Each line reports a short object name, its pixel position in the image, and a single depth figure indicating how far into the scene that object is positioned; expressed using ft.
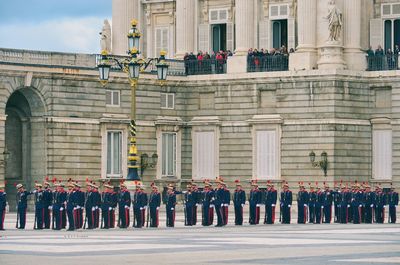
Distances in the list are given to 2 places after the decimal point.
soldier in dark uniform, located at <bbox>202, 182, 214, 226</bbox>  194.49
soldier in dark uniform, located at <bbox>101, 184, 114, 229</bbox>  186.09
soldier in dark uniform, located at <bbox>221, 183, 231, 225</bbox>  194.80
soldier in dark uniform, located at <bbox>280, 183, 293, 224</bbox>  204.13
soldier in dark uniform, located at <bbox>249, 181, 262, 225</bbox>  201.57
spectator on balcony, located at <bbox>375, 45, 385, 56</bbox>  260.62
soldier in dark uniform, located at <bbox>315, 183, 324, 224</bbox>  208.08
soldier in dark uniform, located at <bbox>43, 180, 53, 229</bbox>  183.93
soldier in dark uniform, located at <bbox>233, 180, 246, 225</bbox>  199.00
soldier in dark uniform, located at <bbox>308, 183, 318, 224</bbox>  207.92
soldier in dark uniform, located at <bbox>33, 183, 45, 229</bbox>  183.52
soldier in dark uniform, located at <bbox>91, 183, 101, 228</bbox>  184.72
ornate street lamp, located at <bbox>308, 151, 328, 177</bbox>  253.44
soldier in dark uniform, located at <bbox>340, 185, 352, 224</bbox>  209.77
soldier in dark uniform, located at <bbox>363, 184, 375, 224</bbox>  209.97
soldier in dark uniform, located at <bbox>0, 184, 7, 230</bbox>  177.99
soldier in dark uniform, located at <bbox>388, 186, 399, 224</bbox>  210.18
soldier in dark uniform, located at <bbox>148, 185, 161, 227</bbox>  190.08
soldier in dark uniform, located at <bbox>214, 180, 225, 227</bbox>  193.77
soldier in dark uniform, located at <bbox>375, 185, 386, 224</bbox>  210.38
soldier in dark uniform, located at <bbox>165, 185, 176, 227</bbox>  191.52
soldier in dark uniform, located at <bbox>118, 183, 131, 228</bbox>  188.55
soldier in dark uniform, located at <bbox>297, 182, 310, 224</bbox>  206.80
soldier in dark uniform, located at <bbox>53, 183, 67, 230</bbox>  181.47
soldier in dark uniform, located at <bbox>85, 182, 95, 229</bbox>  183.93
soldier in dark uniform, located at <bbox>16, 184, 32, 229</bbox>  184.03
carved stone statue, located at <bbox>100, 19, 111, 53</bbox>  285.84
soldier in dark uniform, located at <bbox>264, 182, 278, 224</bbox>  202.18
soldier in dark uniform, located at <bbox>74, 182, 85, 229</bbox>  181.47
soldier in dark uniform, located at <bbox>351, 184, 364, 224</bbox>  209.26
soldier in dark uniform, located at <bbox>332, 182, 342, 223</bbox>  211.20
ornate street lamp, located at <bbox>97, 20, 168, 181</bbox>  208.85
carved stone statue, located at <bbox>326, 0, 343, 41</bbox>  256.11
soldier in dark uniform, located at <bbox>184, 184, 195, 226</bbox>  195.42
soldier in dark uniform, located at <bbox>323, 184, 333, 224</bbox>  209.67
